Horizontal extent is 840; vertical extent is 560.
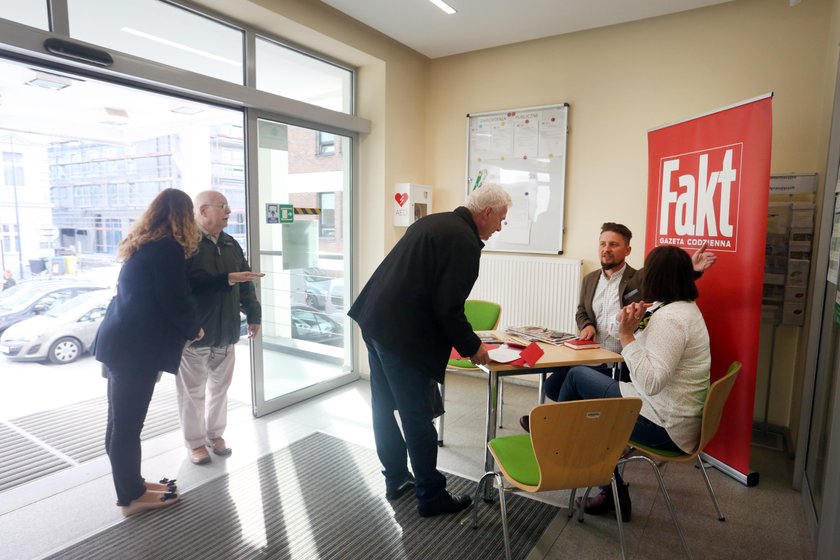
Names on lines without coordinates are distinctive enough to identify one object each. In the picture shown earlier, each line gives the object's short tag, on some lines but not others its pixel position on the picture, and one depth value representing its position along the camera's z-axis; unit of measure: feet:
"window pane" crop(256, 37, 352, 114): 12.17
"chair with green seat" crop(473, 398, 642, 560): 5.63
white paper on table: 8.09
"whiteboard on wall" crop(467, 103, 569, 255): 14.30
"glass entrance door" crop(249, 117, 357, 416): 12.30
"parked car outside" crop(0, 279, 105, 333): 10.07
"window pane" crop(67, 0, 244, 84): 8.89
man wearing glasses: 9.64
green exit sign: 12.64
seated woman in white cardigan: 6.98
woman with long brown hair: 7.70
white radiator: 14.07
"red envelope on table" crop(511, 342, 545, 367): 7.97
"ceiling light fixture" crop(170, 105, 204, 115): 11.14
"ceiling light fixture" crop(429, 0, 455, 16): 11.78
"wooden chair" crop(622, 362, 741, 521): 6.95
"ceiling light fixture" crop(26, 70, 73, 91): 8.76
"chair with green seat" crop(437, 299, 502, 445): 12.28
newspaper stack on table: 9.55
